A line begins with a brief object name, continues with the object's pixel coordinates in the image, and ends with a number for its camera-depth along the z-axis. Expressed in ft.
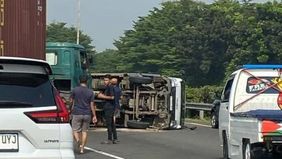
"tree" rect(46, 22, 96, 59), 311.88
